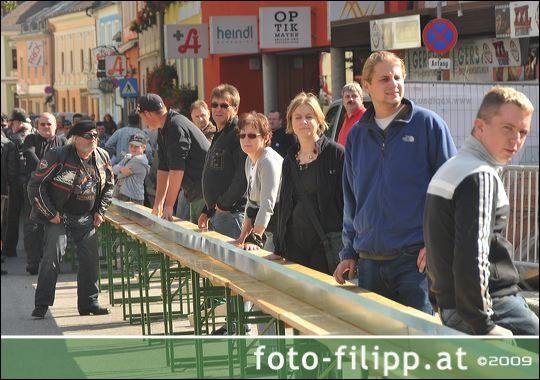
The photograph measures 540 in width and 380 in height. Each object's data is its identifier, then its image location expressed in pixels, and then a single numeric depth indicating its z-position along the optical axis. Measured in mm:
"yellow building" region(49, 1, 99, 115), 91562
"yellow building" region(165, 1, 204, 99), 40594
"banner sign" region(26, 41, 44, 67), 106500
